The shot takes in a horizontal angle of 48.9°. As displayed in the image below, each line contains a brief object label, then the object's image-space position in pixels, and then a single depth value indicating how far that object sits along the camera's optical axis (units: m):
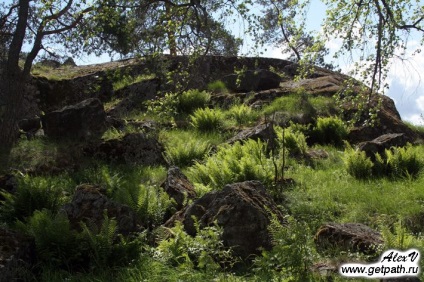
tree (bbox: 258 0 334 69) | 9.16
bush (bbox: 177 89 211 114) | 15.31
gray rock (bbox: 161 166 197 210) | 7.58
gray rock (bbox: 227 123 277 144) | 11.19
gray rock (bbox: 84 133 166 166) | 10.47
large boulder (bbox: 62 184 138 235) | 6.20
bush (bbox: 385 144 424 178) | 8.84
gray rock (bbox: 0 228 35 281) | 4.95
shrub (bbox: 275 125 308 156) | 10.93
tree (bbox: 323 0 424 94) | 8.18
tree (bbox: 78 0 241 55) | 9.07
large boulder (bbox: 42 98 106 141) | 11.20
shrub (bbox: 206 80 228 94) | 17.11
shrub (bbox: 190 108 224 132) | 13.31
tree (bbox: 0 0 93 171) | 10.51
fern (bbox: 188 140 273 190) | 8.30
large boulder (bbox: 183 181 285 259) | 5.70
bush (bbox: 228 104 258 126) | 13.76
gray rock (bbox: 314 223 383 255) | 5.50
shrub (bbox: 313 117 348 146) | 12.70
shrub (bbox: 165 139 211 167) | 10.48
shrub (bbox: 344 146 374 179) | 8.92
